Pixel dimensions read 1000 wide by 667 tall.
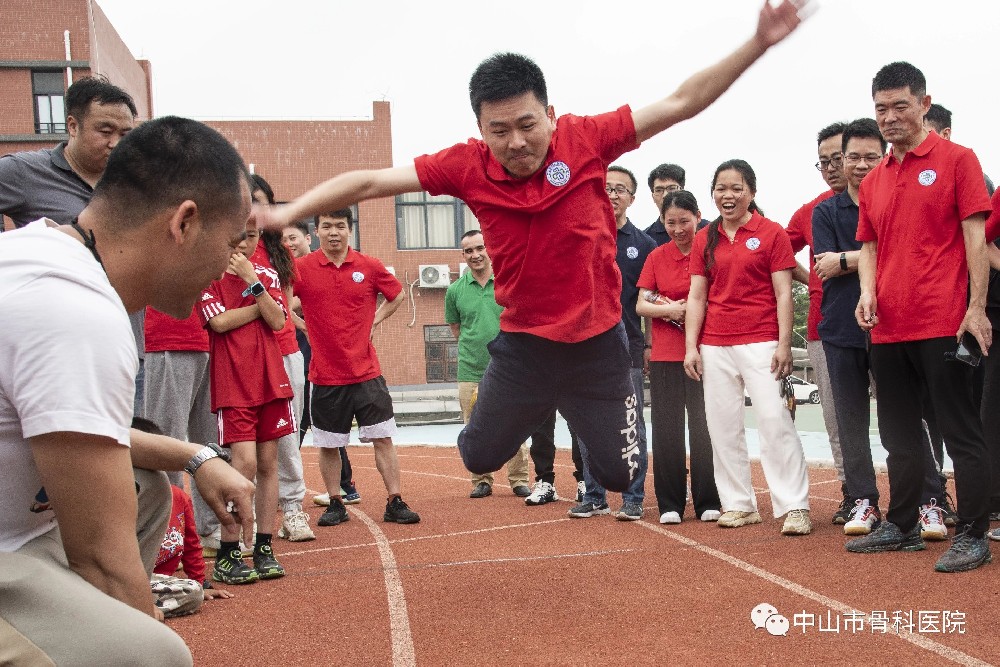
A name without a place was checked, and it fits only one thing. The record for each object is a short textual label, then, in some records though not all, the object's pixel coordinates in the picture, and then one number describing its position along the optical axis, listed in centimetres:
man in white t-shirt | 174
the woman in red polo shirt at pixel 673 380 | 675
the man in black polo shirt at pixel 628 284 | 708
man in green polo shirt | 891
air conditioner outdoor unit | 3369
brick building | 3173
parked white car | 3125
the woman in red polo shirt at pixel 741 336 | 623
